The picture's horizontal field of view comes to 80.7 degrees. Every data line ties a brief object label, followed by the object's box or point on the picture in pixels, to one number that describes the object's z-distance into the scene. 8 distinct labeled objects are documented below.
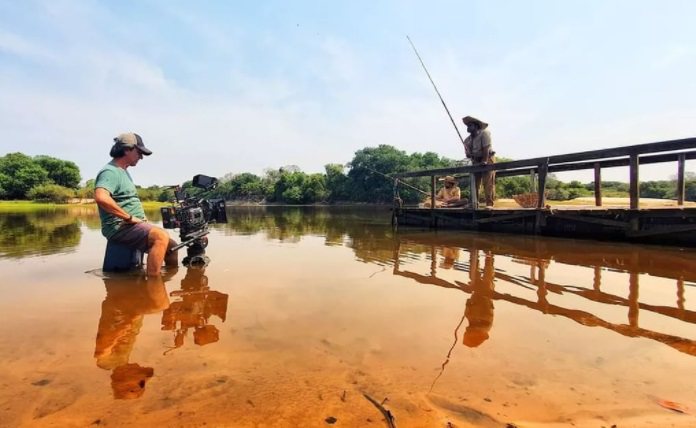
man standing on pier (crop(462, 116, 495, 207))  12.16
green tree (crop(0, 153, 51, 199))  98.75
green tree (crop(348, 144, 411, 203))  90.50
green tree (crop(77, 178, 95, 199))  92.10
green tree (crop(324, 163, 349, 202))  99.56
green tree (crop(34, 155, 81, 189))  107.56
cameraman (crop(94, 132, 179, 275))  5.12
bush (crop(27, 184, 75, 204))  85.00
